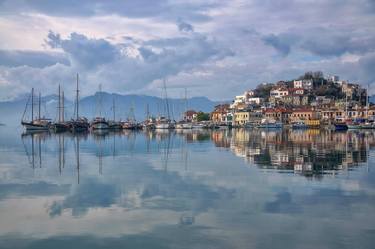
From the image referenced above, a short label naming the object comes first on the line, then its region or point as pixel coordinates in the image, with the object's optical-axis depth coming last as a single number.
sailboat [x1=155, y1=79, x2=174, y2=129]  132.75
